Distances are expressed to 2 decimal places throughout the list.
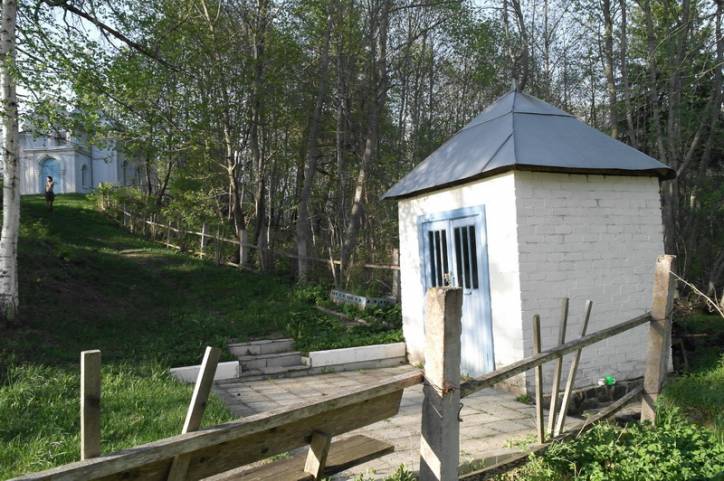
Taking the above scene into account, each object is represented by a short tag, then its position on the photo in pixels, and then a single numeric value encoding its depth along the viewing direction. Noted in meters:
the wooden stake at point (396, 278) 11.27
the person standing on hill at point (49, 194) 23.05
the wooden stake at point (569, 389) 4.52
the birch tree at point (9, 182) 8.66
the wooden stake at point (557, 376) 4.46
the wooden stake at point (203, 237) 18.70
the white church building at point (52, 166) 34.77
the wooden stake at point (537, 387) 4.17
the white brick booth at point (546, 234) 6.96
